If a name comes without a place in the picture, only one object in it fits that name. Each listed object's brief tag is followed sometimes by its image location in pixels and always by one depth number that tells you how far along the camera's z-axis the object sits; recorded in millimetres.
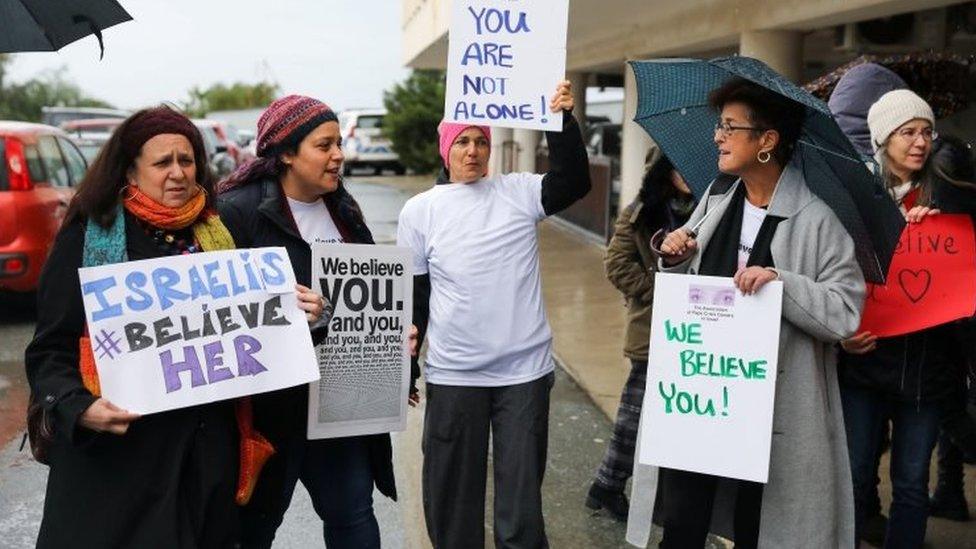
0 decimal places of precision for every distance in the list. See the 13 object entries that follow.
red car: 8711
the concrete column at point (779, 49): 8219
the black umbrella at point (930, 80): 5094
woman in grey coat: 2908
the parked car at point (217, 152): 21238
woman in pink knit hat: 3590
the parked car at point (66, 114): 23531
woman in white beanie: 3566
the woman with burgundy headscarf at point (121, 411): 2617
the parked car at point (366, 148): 32469
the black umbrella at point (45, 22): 3031
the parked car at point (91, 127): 20000
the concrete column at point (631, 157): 12602
